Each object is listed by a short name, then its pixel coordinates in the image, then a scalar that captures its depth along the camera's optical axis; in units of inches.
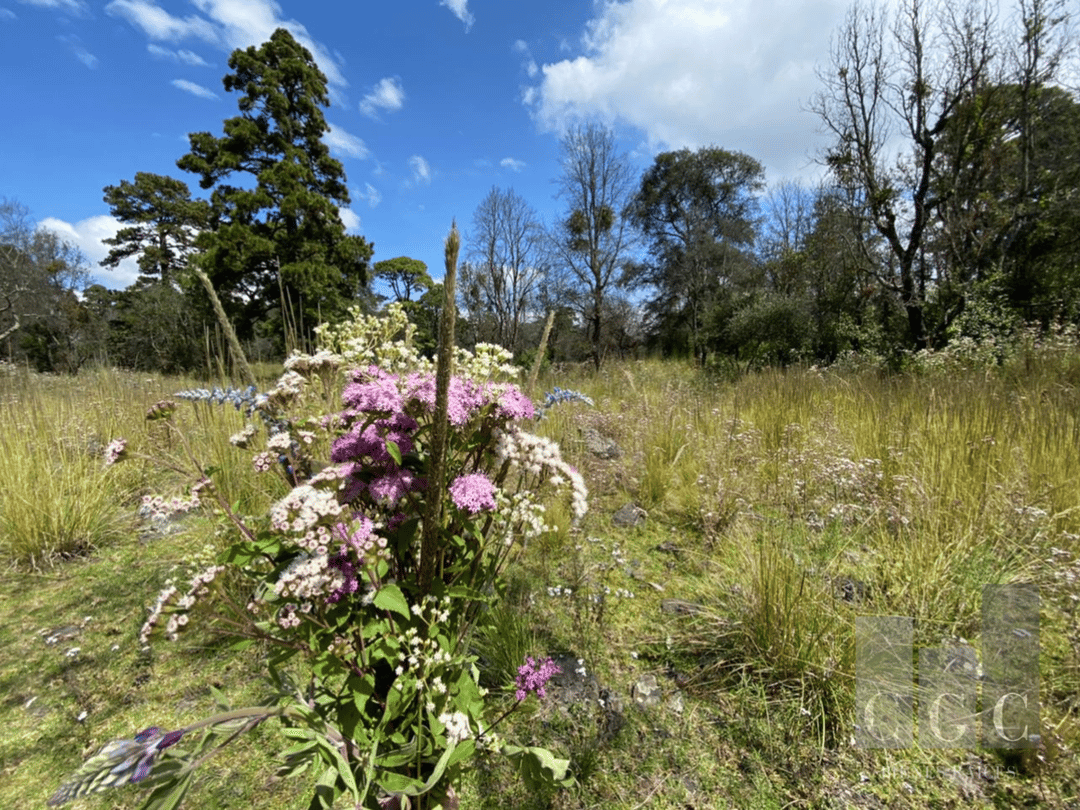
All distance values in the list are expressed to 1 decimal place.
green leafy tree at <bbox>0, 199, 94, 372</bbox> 587.8
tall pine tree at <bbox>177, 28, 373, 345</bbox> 538.9
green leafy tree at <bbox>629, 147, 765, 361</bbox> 871.7
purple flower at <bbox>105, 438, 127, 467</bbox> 38.0
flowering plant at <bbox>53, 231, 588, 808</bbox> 30.1
